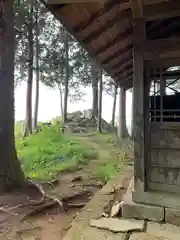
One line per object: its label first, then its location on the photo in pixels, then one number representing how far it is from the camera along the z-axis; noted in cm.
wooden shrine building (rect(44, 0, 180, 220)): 247
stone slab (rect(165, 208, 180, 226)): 249
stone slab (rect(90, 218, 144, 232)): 239
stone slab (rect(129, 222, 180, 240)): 222
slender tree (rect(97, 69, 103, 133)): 1062
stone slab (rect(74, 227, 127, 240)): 226
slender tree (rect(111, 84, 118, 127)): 1255
